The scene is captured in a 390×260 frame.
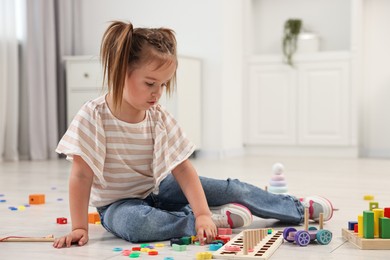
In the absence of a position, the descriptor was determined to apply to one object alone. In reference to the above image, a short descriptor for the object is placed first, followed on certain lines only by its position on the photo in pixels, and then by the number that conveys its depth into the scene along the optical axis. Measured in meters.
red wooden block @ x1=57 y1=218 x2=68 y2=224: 3.45
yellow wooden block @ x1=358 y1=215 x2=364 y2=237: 2.97
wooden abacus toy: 2.84
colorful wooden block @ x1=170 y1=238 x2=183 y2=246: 3.02
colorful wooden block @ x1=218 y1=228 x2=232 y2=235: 3.20
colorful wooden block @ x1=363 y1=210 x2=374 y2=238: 2.93
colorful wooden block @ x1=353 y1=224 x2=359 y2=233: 3.05
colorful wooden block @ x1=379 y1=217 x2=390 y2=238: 2.93
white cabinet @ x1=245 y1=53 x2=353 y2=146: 6.86
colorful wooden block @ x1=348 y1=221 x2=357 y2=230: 3.11
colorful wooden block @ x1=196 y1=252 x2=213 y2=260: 2.83
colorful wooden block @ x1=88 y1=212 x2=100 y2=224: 3.49
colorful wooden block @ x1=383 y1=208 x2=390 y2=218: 2.98
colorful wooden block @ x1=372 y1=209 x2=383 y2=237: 2.95
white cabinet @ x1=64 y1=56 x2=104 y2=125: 6.50
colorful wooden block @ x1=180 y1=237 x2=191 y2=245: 3.03
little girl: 3.05
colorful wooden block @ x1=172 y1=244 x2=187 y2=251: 2.97
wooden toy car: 3.00
